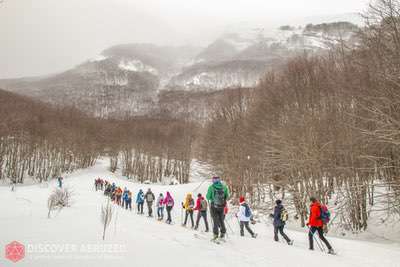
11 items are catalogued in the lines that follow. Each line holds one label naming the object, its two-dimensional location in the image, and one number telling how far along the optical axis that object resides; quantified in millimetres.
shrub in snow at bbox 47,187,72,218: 14242
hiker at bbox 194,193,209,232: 10922
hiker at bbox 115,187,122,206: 22023
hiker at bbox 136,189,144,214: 17016
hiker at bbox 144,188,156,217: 16219
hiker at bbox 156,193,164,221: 15133
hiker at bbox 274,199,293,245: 8672
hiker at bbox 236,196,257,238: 9594
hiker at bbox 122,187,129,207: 19391
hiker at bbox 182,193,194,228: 12006
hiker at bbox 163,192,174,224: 14133
